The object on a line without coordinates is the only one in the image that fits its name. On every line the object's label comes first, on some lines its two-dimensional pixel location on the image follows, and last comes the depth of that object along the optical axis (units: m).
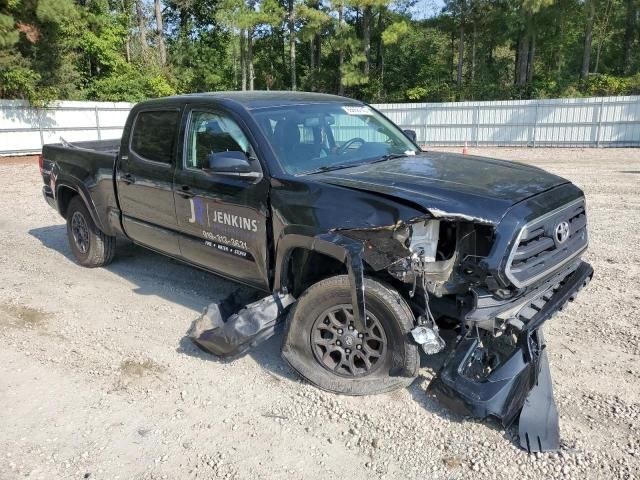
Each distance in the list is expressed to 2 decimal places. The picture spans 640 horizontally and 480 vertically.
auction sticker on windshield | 4.88
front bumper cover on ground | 3.05
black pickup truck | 3.13
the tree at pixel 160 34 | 35.47
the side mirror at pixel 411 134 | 5.26
